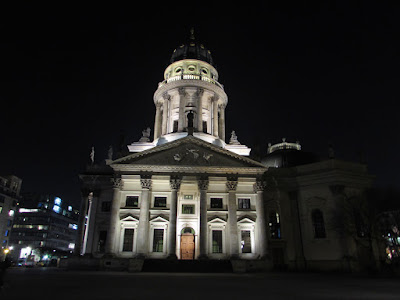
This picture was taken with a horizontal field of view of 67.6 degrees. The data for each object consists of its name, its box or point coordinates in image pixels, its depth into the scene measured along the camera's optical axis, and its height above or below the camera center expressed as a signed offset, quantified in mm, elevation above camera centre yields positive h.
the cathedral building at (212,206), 34344 +6227
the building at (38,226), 101000 +10957
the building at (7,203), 71875 +13031
